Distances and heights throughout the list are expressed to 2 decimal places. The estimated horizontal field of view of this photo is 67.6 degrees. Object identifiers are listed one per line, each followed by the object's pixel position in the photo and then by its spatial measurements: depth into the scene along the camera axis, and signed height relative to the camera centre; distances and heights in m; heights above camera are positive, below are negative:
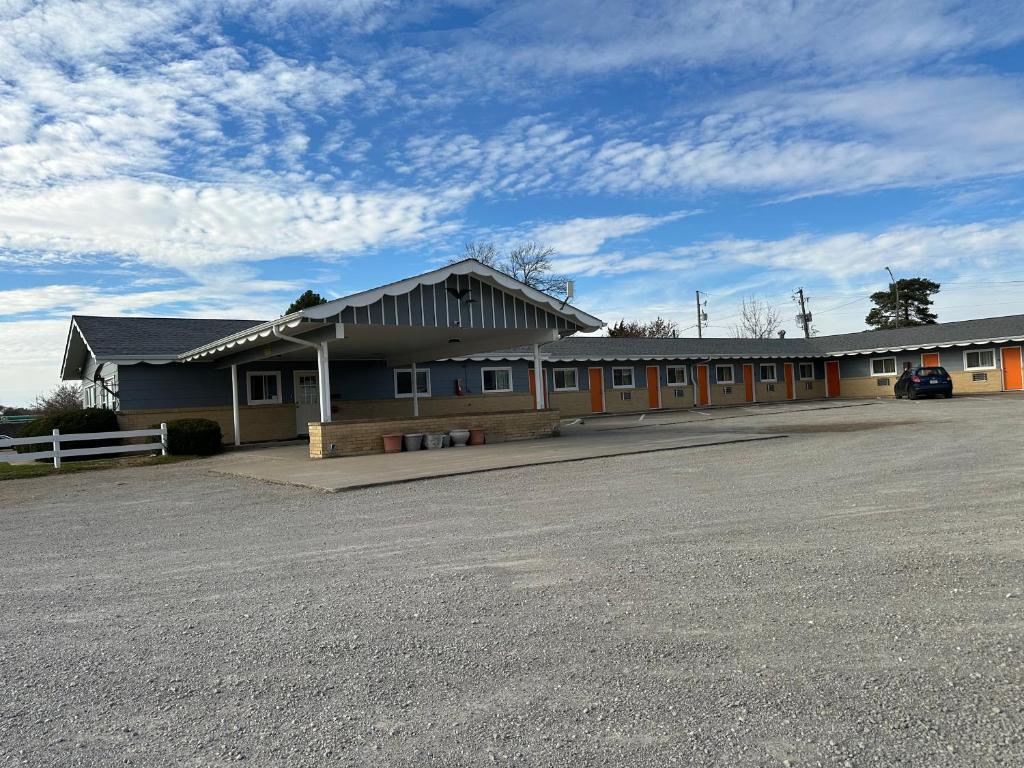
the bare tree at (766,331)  74.56 +5.63
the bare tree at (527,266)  53.97 +9.50
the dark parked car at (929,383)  31.81 -0.14
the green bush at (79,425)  20.73 -0.03
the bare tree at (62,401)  39.76 +1.31
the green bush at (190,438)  19.61 -0.51
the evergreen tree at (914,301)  64.69 +6.76
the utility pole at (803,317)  63.34 +5.72
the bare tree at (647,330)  64.31 +5.67
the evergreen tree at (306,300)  34.50 +5.07
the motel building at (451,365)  17.41 +1.32
